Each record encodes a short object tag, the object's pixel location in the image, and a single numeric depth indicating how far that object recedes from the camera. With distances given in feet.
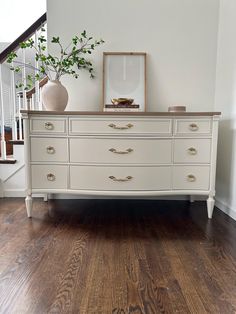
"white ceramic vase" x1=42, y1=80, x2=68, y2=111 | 6.00
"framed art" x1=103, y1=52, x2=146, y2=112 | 6.97
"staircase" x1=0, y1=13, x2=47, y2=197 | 7.46
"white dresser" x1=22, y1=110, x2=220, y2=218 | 5.54
